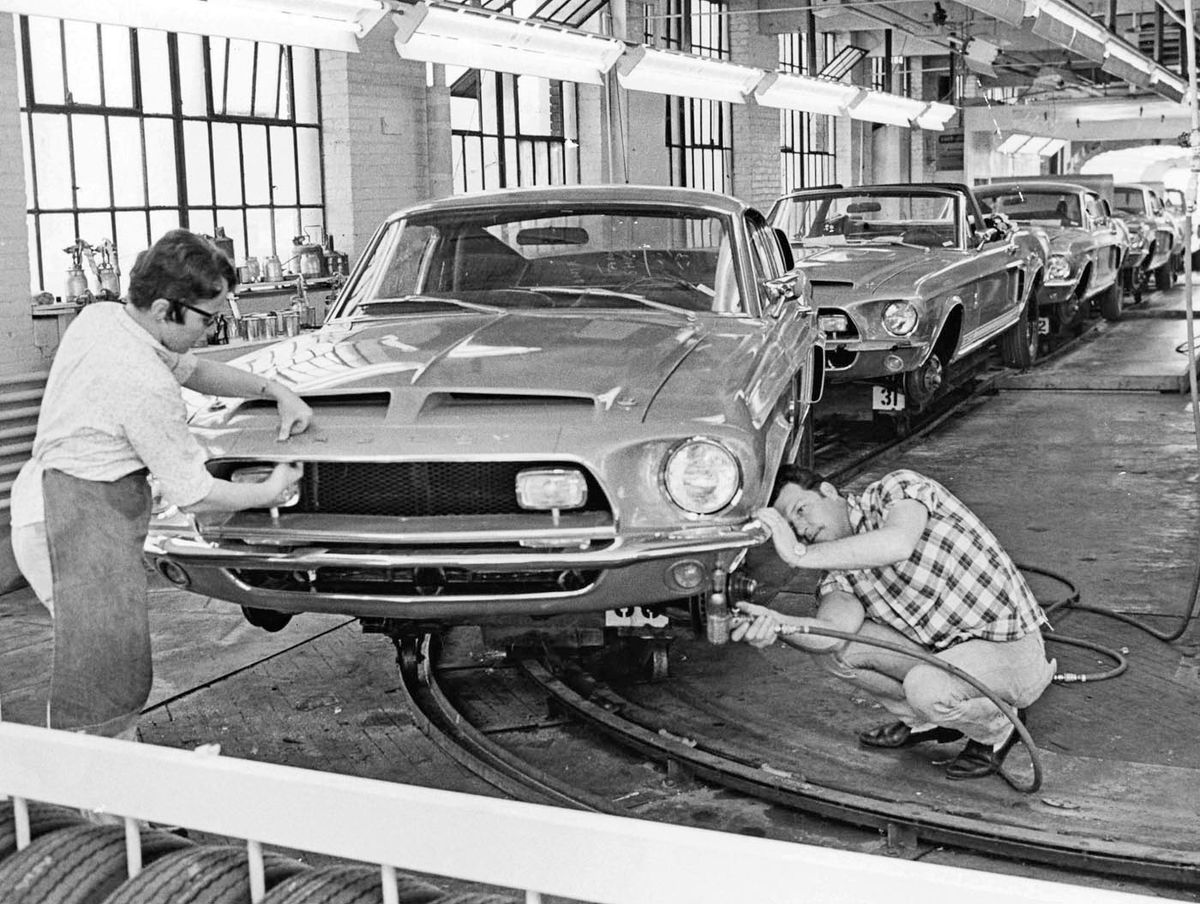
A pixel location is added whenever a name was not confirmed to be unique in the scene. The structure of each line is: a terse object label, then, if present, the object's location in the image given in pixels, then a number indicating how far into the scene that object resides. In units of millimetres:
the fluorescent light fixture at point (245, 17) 6785
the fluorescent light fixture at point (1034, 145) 35894
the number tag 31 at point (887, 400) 9586
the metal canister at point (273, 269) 10031
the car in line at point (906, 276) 8945
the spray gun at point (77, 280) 8102
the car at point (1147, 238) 20453
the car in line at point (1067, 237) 14086
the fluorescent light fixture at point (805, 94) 12853
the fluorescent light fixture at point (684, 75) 10391
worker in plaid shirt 4059
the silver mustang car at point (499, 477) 4074
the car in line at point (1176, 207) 25781
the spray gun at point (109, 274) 8172
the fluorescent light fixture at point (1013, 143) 33122
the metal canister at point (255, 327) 8320
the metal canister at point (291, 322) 8594
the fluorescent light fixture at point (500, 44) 8125
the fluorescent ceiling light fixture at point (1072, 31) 12242
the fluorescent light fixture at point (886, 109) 16016
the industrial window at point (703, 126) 18641
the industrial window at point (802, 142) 22828
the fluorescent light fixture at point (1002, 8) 10962
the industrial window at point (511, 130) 13992
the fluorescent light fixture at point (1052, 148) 39297
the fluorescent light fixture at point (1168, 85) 19359
